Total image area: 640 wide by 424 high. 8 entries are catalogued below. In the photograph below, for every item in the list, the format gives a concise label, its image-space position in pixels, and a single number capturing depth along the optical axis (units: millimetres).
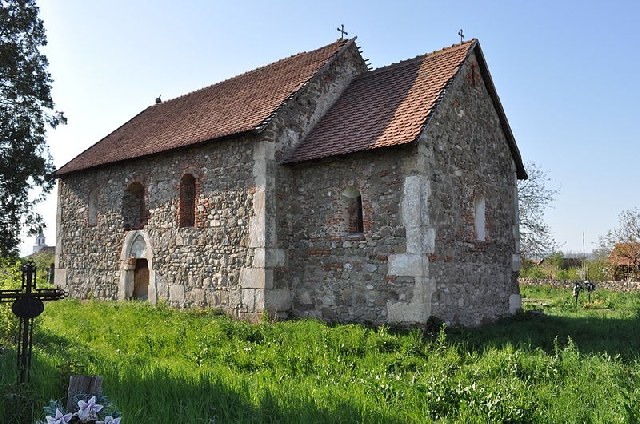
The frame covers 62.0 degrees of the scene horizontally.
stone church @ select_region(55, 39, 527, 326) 11195
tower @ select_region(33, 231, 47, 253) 75519
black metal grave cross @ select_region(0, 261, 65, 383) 6070
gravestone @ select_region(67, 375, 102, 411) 4410
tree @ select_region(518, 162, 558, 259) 30328
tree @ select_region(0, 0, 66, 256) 18531
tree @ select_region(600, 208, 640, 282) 30109
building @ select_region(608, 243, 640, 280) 30078
